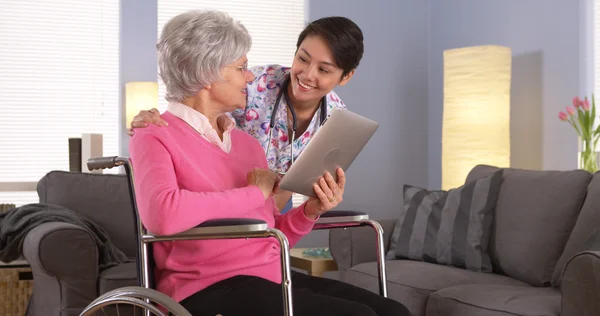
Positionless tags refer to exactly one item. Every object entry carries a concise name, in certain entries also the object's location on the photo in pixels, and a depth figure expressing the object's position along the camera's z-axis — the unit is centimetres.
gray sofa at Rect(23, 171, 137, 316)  343
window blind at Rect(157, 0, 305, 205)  565
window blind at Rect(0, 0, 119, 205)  531
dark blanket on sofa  361
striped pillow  353
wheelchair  165
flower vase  398
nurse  257
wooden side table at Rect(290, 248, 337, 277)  409
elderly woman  179
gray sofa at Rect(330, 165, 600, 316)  281
